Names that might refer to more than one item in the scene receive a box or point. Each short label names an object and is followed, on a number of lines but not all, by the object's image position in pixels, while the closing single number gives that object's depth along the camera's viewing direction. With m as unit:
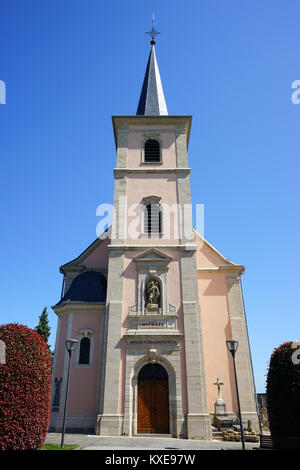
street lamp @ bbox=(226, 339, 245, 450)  14.35
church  16.95
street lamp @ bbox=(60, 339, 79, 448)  14.36
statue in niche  18.61
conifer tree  42.78
